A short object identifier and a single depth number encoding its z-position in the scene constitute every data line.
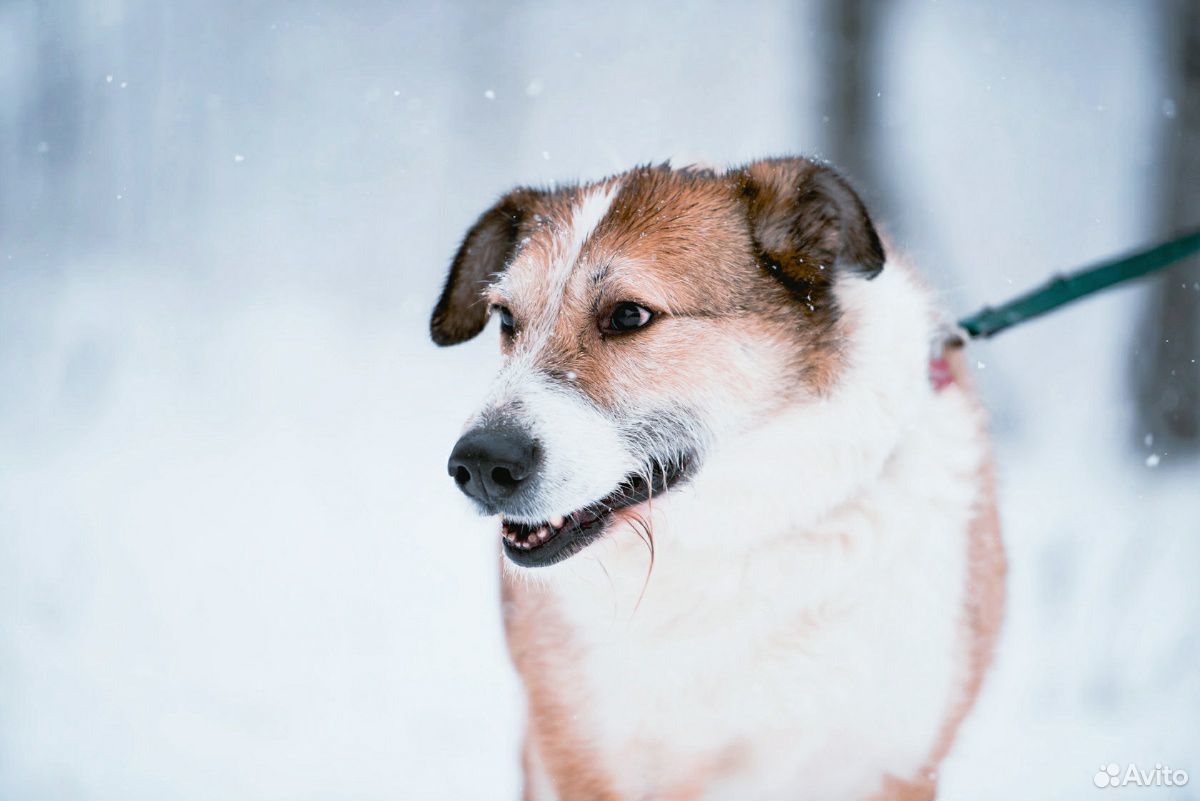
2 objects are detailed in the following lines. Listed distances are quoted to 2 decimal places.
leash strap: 1.76
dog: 1.70
